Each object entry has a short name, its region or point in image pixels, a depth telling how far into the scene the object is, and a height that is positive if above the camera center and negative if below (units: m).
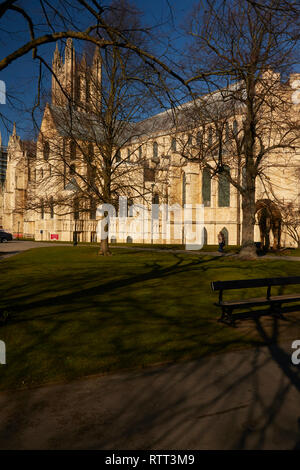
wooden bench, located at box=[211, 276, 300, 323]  6.86 -1.35
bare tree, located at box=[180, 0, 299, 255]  16.61 +4.96
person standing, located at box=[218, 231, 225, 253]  24.31 -0.30
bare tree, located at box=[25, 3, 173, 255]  18.77 +5.49
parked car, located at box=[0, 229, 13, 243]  40.79 -0.21
